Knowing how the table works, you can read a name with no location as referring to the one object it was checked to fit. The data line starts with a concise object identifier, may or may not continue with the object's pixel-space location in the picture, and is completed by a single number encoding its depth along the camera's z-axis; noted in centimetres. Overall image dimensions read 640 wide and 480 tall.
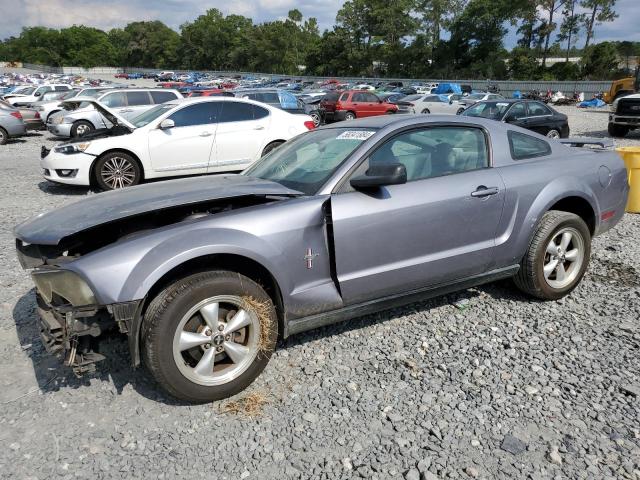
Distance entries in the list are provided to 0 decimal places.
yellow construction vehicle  2828
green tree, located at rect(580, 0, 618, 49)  6047
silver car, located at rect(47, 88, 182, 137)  1491
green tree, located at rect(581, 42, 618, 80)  5159
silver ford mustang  264
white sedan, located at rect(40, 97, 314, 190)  830
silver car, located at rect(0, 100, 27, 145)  1560
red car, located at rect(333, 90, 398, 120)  2236
